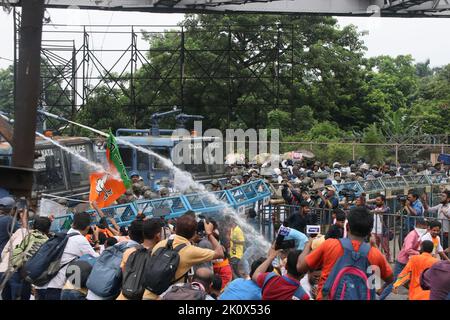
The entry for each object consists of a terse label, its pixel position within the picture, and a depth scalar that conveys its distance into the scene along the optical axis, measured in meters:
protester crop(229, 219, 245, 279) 11.77
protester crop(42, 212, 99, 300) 7.22
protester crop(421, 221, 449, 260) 10.61
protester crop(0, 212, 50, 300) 7.55
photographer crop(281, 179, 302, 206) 14.74
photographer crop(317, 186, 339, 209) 13.78
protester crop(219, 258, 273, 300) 5.63
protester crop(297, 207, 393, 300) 5.36
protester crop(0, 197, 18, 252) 8.55
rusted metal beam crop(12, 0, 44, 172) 4.91
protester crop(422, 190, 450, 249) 12.26
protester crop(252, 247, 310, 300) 5.56
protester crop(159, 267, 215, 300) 5.70
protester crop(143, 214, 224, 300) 6.19
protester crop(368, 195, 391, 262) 13.21
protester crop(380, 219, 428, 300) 10.70
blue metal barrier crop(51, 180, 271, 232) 13.11
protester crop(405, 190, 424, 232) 13.70
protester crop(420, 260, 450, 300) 5.81
